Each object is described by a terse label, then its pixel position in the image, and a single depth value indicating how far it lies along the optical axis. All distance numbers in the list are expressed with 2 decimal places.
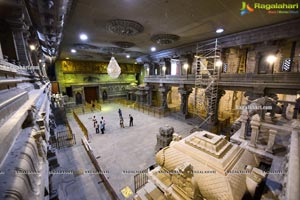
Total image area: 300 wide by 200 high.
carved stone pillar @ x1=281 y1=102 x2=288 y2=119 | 7.16
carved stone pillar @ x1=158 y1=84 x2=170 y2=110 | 14.94
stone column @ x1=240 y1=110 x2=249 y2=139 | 6.11
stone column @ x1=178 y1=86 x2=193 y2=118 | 12.72
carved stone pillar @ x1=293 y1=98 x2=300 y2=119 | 6.87
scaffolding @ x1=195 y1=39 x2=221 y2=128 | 9.80
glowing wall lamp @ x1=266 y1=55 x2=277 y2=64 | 7.84
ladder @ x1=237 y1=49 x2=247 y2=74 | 12.66
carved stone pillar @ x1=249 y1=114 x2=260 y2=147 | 5.38
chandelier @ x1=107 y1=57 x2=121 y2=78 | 9.75
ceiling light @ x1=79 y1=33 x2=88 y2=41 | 8.24
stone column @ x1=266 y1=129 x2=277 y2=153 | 5.13
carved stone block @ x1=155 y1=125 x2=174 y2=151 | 6.87
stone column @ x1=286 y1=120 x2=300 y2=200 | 1.40
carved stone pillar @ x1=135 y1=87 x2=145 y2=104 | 17.50
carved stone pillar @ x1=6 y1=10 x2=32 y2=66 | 4.46
